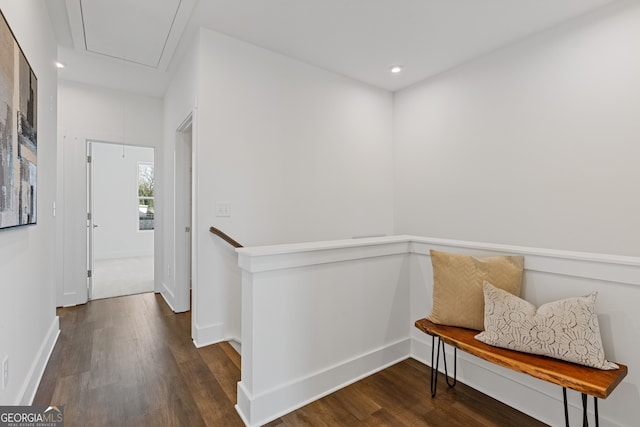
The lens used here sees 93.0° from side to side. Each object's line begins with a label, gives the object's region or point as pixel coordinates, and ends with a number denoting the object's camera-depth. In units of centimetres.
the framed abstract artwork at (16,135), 129
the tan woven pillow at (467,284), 183
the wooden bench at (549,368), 131
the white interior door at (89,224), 392
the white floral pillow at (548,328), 144
